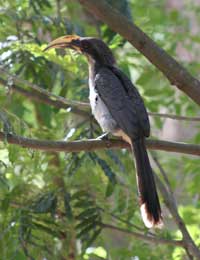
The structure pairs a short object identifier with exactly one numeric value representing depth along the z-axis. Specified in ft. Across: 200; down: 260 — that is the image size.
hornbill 28.19
